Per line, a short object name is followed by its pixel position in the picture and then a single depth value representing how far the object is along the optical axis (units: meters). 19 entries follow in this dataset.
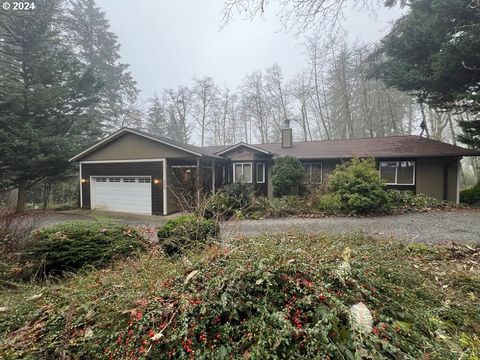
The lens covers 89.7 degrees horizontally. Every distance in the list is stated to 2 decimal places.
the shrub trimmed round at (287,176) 12.30
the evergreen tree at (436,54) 9.77
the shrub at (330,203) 9.73
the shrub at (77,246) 4.14
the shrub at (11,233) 4.14
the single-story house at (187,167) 11.88
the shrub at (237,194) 10.93
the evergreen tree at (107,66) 21.25
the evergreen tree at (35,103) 11.70
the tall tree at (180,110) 25.72
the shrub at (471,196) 11.85
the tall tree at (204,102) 24.83
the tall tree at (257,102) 23.47
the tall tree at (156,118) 27.27
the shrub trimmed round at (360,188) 9.35
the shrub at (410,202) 10.17
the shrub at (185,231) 4.28
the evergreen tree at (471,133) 10.93
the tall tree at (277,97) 22.59
